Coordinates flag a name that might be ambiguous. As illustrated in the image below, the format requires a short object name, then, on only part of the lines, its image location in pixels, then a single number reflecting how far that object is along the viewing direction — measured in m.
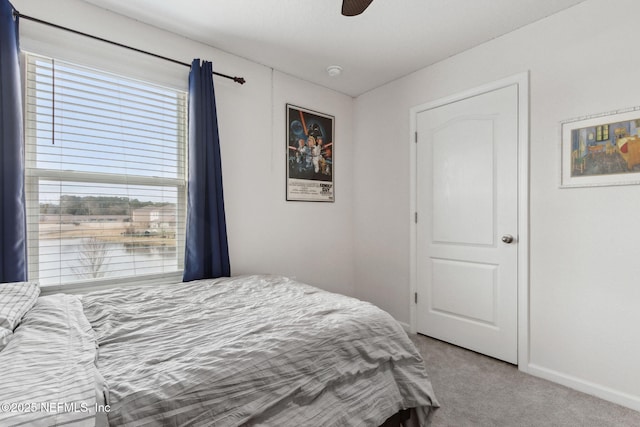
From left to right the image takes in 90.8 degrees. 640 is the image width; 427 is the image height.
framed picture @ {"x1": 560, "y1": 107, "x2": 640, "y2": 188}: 1.82
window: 1.90
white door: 2.33
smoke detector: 2.81
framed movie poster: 3.01
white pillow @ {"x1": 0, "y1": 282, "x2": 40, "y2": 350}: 1.09
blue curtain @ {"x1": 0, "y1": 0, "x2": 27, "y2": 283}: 1.64
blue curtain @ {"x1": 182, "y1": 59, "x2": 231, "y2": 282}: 2.29
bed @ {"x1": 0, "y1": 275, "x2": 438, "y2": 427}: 0.80
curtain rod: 1.78
